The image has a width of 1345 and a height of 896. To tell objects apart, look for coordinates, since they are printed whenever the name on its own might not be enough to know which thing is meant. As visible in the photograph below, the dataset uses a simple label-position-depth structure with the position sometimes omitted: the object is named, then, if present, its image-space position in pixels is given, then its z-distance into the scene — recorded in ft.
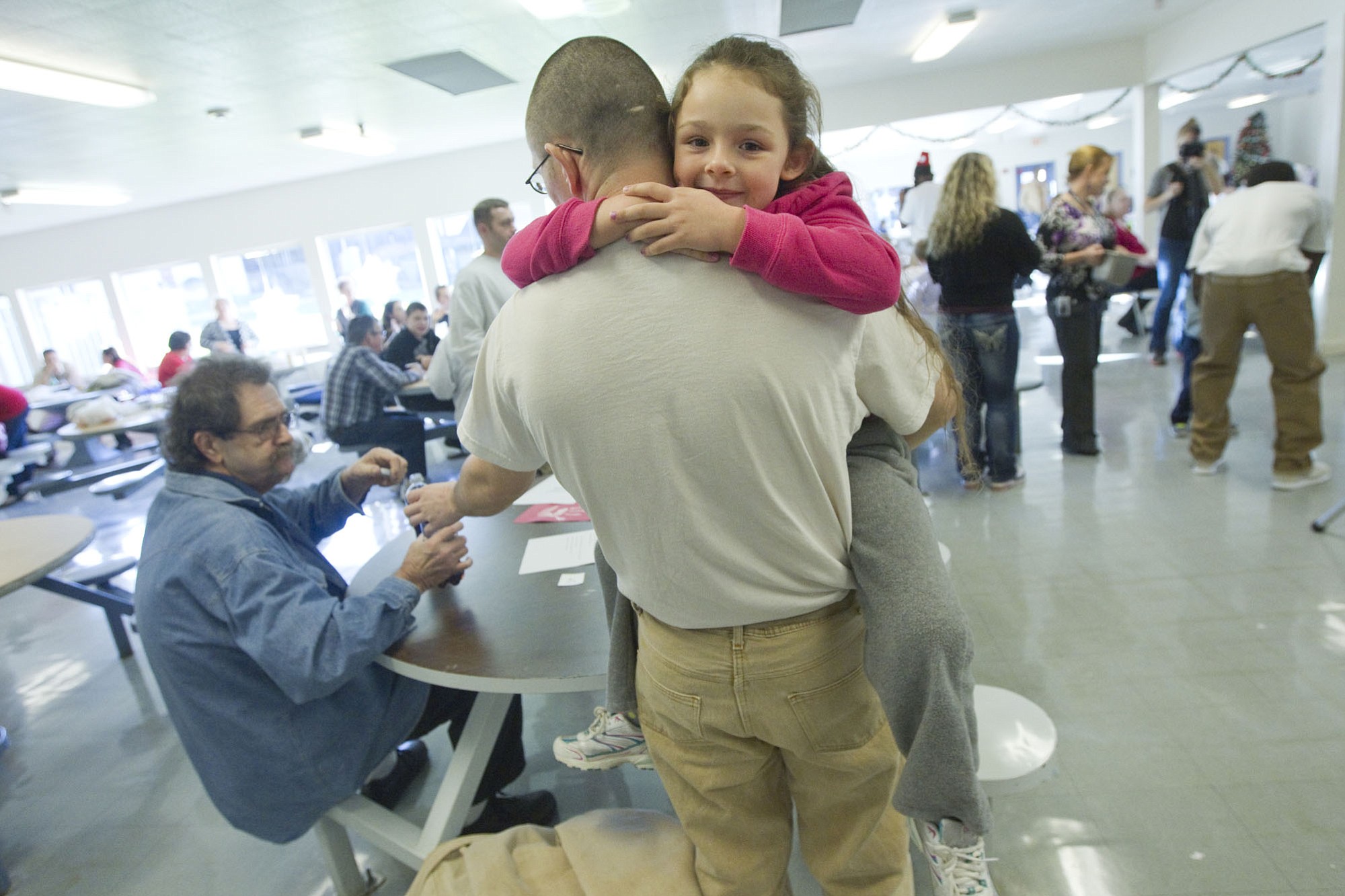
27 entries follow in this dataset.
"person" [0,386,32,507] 20.71
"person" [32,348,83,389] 33.71
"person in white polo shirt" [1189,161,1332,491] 10.77
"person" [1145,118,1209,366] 18.42
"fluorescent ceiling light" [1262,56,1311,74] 35.93
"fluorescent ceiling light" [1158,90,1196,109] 34.47
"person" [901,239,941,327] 13.12
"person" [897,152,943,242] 20.48
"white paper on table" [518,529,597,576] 5.91
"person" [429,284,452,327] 28.81
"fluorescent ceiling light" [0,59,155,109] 16.37
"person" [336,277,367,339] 34.35
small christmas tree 19.27
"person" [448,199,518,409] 12.23
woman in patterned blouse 12.52
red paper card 6.96
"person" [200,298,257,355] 30.30
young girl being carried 2.56
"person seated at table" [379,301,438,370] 19.58
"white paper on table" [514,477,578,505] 7.50
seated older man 4.68
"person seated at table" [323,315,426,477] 15.14
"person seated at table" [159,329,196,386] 24.93
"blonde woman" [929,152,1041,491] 11.66
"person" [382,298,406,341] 29.91
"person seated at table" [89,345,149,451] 27.32
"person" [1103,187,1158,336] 13.47
